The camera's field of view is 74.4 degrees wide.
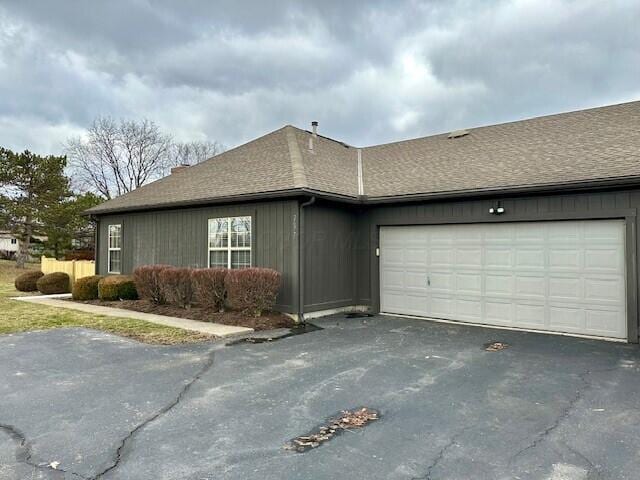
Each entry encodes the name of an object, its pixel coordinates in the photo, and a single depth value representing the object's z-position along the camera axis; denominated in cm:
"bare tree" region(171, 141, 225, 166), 3790
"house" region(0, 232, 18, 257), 4984
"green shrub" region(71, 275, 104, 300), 1309
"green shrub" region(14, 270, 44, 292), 1619
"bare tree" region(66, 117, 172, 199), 3409
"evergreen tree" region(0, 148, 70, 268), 2331
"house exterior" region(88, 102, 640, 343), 775
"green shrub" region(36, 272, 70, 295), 1514
